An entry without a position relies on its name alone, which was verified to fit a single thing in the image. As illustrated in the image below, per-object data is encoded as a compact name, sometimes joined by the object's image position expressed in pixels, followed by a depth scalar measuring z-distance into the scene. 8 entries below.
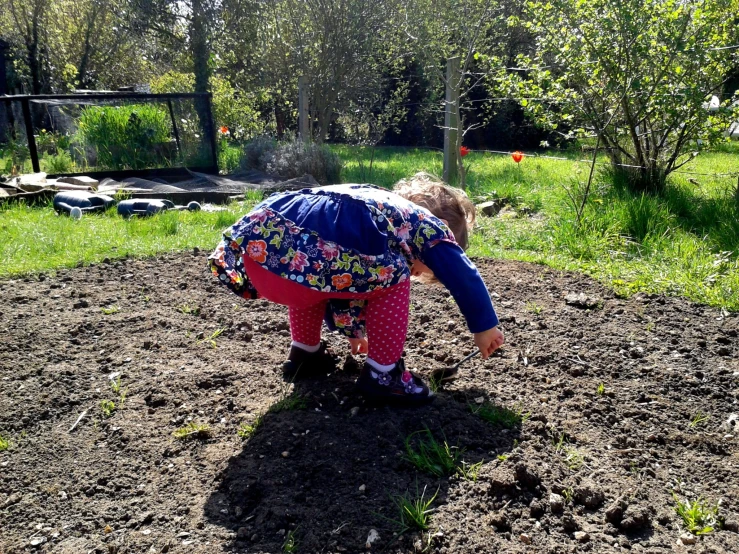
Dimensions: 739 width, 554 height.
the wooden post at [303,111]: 10.51
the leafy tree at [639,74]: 5.27
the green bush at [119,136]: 9.26
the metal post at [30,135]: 8.75
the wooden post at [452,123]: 7.25
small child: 2.25
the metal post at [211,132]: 9.90
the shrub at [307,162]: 9.02
